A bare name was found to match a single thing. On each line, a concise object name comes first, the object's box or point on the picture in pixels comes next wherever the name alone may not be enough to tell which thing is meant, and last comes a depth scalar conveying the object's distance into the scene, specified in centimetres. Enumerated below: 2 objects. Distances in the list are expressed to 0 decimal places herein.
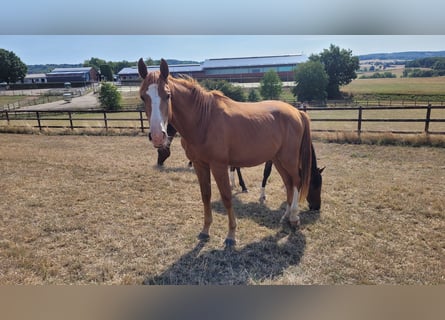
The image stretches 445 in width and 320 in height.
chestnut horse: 184
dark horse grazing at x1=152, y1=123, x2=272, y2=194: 393
